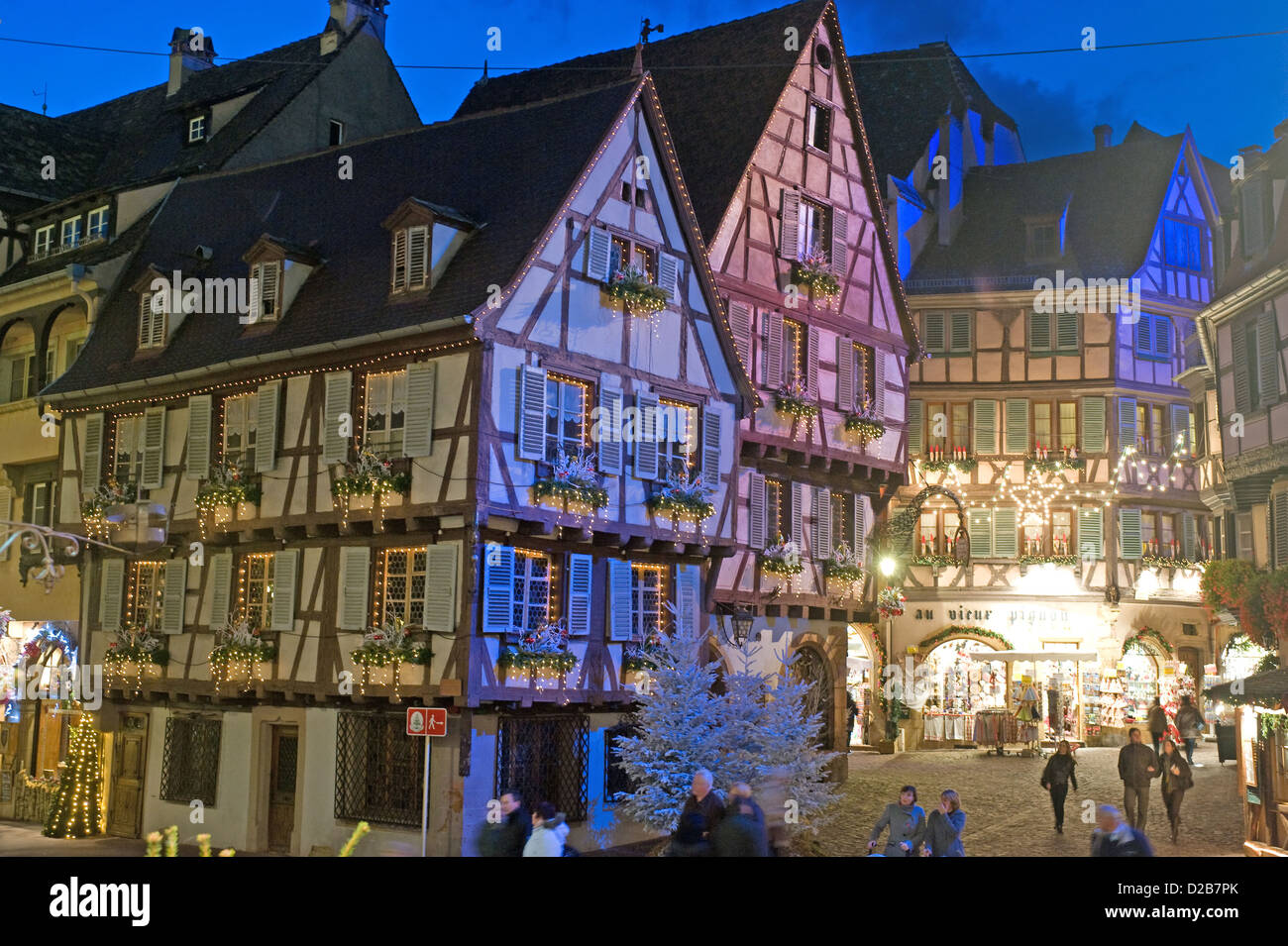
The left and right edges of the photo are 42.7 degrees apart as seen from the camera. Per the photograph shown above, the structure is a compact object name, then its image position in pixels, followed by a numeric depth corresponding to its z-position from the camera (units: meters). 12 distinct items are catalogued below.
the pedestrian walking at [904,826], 16.92
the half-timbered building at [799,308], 29.28
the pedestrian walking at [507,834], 16.94
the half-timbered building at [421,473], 23.12
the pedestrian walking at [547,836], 15.38
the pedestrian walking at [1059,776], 24.36
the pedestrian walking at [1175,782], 22.83
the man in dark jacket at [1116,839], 14.32
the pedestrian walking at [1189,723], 31.05
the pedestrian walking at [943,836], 17.03
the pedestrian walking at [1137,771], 22.52
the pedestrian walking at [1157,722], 27.78
